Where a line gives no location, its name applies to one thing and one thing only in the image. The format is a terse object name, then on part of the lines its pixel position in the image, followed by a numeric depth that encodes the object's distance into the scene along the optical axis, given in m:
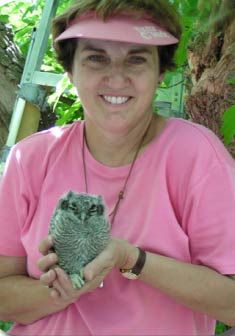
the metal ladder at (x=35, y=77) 2.46
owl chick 1.32
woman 1.60
